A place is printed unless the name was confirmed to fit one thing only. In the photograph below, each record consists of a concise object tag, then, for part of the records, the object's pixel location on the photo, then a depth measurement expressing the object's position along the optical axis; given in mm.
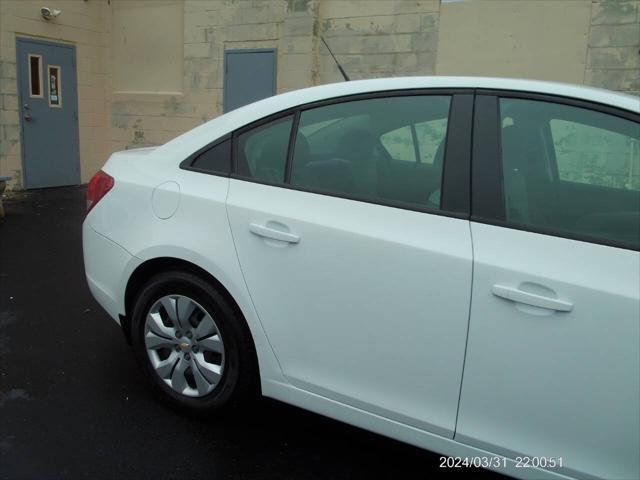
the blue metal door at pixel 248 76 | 8781
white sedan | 1877
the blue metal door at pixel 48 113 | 9172
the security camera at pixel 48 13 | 9102
